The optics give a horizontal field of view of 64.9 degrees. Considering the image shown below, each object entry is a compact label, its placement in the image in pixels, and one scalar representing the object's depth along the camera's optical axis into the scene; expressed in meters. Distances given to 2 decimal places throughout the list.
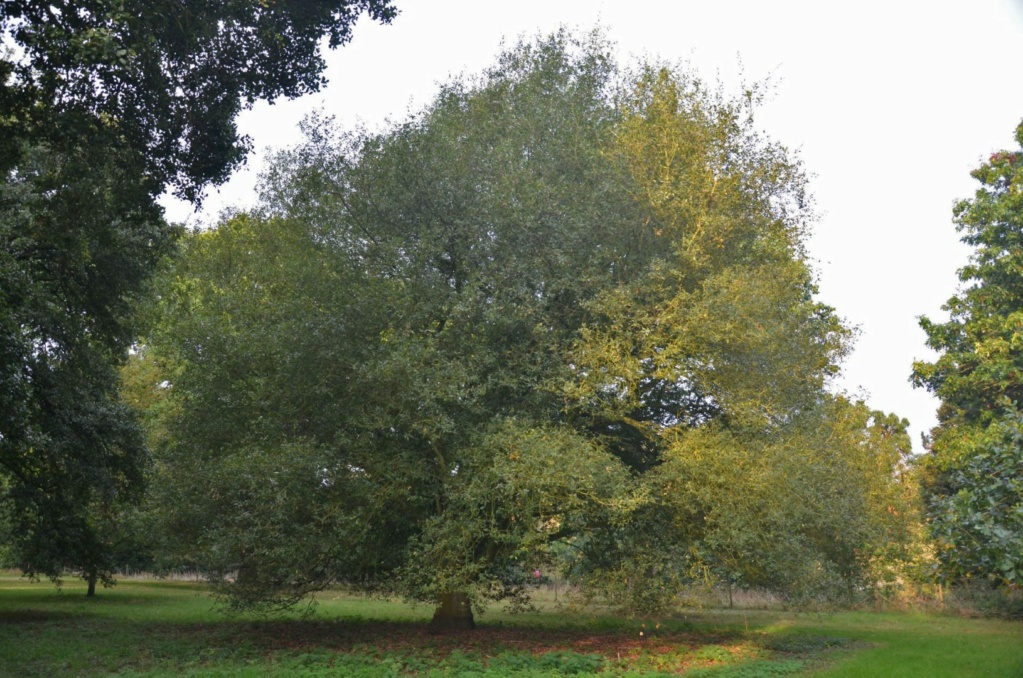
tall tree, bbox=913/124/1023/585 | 25.08
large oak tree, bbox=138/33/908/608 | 15.70
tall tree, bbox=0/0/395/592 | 10.81
